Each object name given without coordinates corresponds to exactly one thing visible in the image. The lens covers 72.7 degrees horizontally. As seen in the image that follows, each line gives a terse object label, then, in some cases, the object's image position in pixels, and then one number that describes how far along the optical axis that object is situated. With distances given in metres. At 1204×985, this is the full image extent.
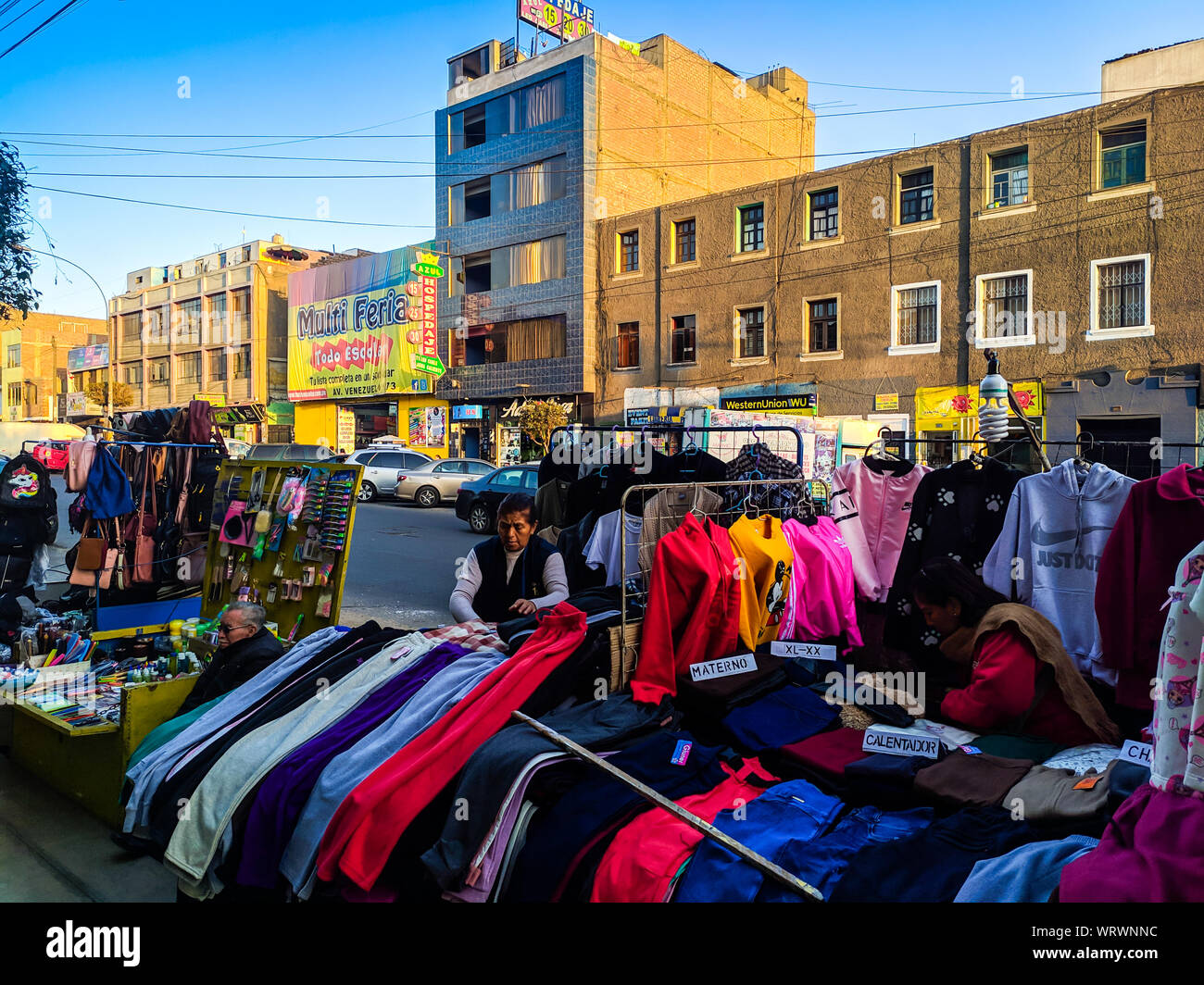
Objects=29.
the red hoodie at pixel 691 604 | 4.39
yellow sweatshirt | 4.95
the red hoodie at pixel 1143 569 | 4.16
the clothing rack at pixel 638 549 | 4.36
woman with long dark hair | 3.91
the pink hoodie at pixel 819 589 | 5.52
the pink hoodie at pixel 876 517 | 5.99
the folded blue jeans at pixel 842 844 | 2.78
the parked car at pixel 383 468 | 23.36
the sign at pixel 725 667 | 4.27
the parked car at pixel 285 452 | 22.69
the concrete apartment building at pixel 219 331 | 41.41
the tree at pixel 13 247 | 14.97
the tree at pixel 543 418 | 27.59
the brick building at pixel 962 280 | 17.89
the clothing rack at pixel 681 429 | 7.09
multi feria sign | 31.17
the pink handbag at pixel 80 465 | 7.80
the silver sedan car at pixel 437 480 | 22.48
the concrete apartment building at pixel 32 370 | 64.38
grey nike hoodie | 4.68
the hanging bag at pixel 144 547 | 8.09
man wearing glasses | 4.70
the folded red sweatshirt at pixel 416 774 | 3.28
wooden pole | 2.67
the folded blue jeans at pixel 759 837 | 2.74
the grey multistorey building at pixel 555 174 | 28.55
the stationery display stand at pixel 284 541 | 6.30
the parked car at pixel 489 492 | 16.83
